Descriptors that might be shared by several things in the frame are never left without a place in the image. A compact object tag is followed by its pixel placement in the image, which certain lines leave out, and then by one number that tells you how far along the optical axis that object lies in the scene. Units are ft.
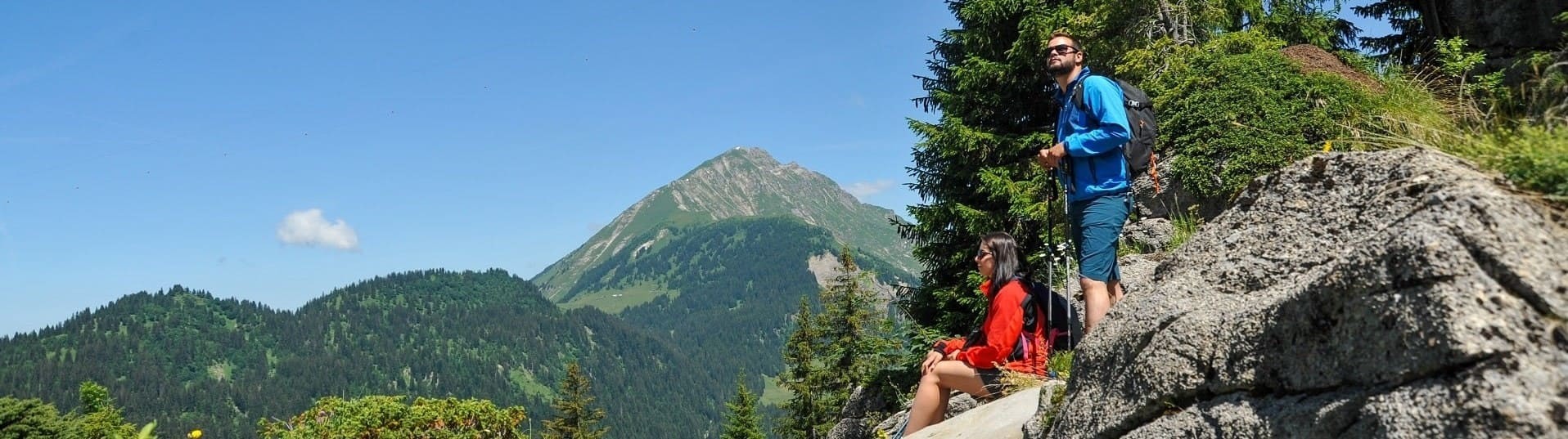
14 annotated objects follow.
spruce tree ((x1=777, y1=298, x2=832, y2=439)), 117.39
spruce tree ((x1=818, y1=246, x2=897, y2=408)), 106.93
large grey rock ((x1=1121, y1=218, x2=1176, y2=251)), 29.99
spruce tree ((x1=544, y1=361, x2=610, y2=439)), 159.22
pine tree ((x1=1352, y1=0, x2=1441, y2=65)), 48.16
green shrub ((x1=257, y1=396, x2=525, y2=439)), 44.19
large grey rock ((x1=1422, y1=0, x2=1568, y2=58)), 31.96
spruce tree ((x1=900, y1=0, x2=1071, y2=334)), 46.96
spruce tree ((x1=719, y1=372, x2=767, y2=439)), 148.90
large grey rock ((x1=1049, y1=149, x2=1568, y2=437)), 7.47
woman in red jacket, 18.24
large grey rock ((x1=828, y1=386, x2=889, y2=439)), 42.71
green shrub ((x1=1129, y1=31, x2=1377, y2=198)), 26.66
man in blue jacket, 16.07
